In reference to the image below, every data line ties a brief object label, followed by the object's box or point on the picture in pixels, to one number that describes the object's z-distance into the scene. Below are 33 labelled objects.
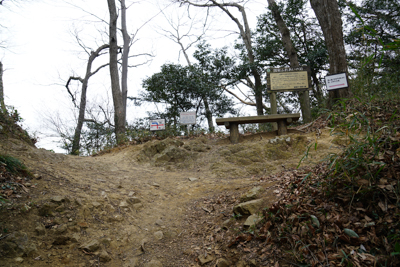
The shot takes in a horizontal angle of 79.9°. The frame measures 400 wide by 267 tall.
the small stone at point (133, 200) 3.79
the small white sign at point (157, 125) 8.37
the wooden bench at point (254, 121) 6.57
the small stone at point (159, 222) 3.31
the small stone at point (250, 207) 2.65
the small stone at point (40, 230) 2.41
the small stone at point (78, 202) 3.05
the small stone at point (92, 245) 2.46
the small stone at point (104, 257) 2.43
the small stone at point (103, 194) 3.56
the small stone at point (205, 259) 2.38
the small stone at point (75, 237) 2.52
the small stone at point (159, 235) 2.98
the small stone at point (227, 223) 2.75
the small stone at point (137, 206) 3.68
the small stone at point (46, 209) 2.66
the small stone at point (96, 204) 3.20
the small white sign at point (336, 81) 6.05
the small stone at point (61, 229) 2.54
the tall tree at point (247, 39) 11.95
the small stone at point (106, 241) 2.65
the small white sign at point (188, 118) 8.31
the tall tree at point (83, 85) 11.88
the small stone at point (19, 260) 2.06
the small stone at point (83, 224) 2.75
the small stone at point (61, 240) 2.42
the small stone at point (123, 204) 3.51
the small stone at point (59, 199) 2.87
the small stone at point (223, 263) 2.21
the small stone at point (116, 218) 3.11
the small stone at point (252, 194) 3.00
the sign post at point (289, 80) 7.45
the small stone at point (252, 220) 2.43
